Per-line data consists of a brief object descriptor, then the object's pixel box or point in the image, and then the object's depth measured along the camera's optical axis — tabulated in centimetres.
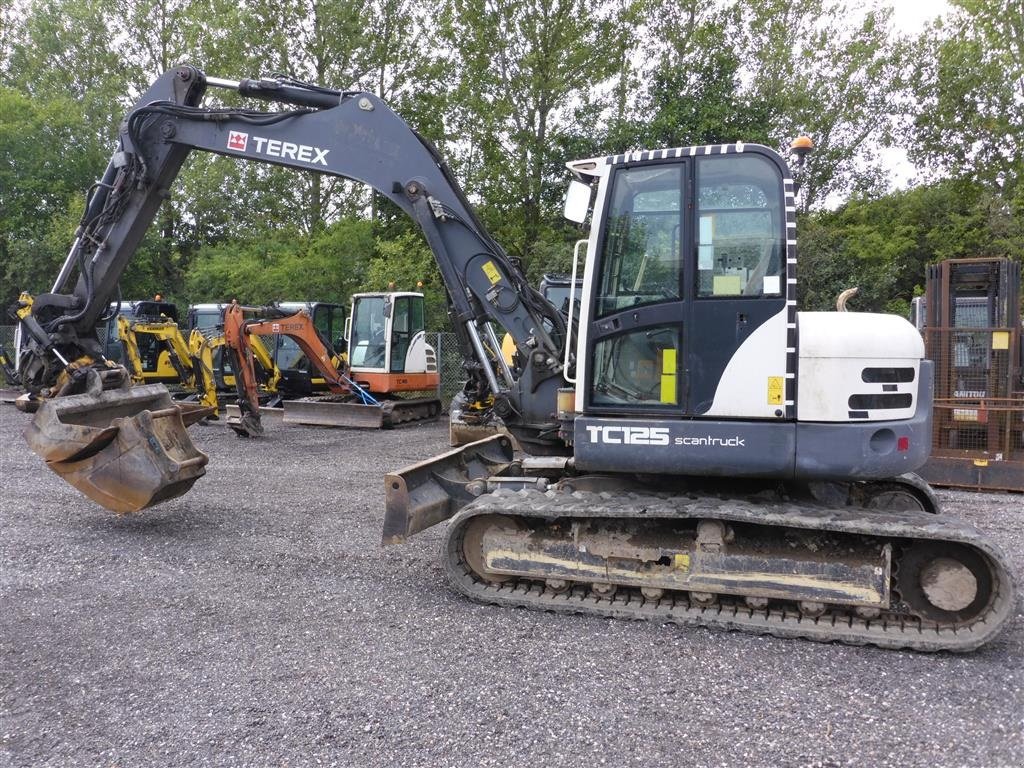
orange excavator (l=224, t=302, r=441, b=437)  1231
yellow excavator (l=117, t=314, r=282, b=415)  1393
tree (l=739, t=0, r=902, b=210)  2219
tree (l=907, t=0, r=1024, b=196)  2089
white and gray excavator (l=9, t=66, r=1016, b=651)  415
